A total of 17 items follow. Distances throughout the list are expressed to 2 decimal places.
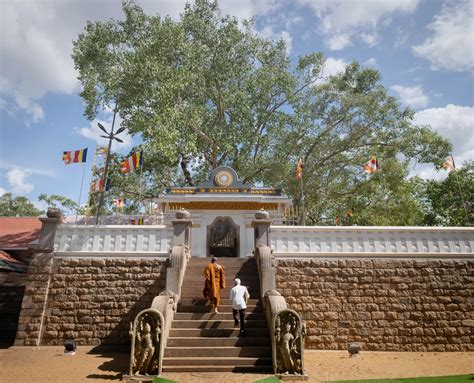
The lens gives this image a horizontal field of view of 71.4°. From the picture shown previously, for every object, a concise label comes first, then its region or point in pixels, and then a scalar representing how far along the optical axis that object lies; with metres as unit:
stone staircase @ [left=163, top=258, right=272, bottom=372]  7.25
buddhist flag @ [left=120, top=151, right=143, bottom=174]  16.75
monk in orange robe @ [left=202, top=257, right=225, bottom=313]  8.67
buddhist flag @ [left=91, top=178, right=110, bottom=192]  18.87
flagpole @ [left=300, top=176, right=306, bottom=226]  20.12
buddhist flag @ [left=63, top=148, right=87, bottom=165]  16.55
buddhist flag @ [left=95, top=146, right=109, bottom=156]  24.78
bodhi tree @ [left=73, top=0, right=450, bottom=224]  18.56
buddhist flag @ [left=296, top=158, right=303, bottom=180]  18.30
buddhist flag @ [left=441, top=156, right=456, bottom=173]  15.96
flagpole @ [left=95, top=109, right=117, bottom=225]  16.52
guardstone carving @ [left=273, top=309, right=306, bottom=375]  6.96
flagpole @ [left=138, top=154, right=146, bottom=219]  22.53
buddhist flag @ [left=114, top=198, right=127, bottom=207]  21.55
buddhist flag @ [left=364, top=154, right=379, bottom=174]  17.55
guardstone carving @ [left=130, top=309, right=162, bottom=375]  6.91
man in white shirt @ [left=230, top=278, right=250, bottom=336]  7.96
